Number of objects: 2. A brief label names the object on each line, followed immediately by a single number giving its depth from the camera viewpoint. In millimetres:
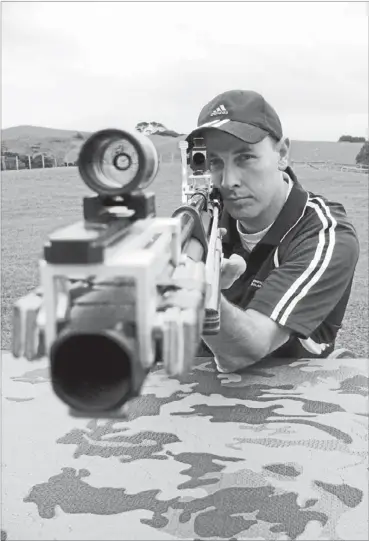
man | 1729
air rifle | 552
